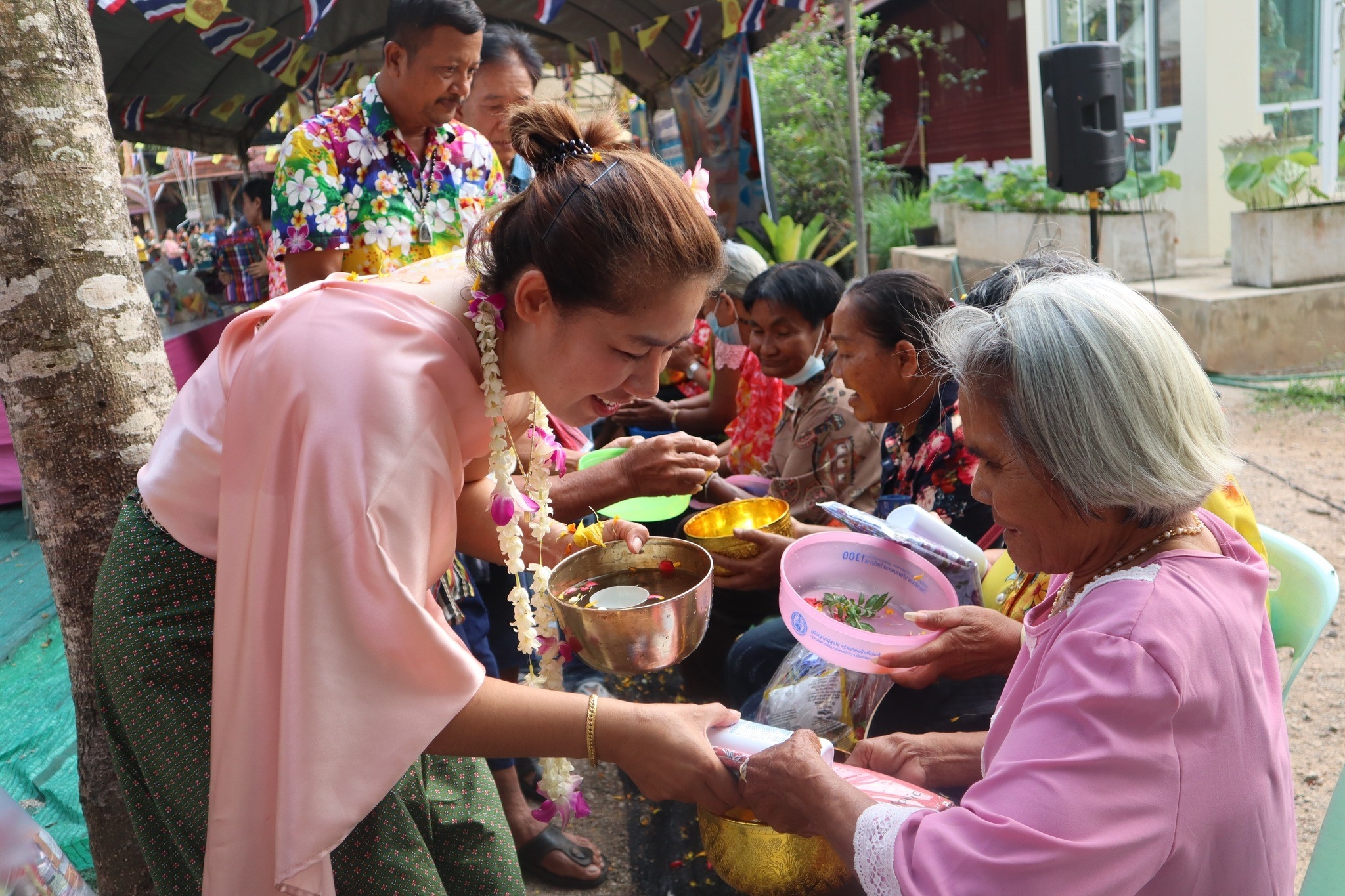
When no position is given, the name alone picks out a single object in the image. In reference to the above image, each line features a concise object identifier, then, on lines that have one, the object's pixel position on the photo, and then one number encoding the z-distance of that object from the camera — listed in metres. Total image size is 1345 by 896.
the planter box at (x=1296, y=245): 7.57
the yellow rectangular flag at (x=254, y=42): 7.34
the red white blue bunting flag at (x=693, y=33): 7.91
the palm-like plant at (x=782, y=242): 8.98
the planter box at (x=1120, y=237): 8.69
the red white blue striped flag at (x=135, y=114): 8.18
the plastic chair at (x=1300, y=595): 2.13
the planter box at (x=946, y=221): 12.51
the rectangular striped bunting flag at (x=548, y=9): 6.54
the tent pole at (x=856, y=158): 7.14
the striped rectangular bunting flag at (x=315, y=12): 5.77
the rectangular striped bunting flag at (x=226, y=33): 6.71
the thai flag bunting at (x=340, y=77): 9.17
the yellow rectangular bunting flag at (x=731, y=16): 7.36
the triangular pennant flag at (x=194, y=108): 9.10
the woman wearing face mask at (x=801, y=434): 3.52
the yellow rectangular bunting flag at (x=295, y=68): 8.29
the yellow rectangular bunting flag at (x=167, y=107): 8.66
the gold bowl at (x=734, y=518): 3.11
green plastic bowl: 2.74
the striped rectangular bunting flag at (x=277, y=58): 7.84
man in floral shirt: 3.16
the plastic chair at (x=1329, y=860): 1.47
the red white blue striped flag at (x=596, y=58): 8.70
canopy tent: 7.30
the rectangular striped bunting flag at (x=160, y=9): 5.34
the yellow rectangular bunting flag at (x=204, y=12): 5.75
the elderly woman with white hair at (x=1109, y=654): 1.29
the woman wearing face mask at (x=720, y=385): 4.74
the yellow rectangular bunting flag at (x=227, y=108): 9.58
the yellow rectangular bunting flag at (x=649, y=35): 8.05
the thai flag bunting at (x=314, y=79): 8.72
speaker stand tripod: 7.80
